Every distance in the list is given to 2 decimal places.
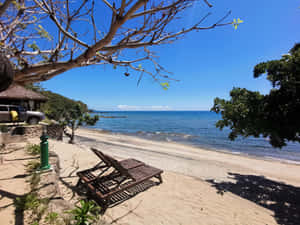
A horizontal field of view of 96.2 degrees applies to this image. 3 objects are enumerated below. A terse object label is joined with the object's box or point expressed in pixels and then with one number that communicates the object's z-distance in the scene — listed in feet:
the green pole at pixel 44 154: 11.73
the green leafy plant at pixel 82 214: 6.53
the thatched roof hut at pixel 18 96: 43.44
